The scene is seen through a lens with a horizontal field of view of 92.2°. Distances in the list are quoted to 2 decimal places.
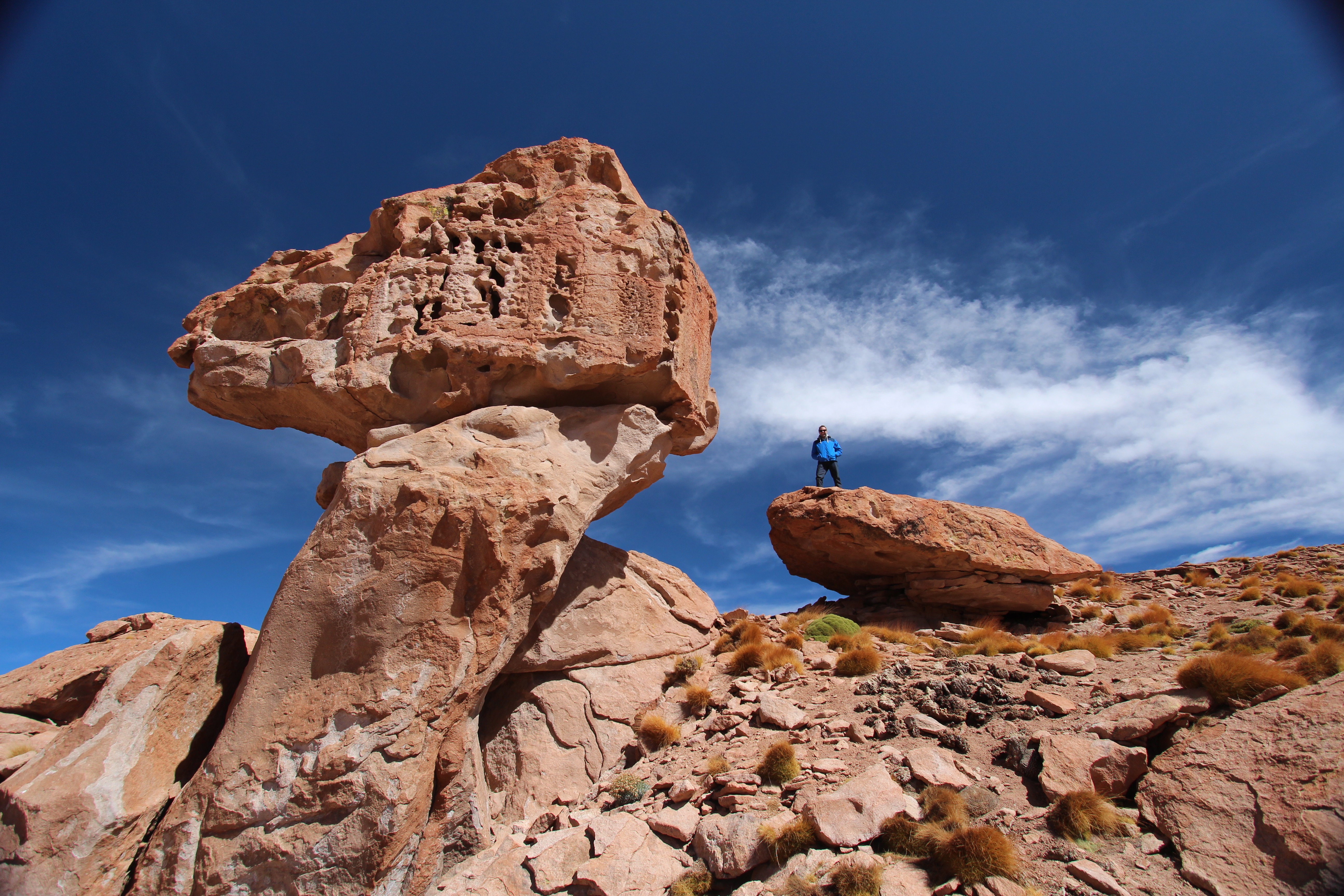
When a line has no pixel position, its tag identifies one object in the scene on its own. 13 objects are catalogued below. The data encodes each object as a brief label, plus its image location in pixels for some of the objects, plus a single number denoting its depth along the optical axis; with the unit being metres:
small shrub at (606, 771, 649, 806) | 5.96
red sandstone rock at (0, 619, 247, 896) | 4.79
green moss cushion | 9.70
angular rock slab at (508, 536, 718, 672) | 7.53
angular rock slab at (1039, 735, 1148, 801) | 4.76
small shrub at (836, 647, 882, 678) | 7.48
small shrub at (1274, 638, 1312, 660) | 6.40
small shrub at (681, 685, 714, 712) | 7.24
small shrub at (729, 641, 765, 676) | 8.02
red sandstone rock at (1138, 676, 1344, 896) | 3.66
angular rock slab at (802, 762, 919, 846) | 4.68
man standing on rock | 14.22
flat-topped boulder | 12.39
